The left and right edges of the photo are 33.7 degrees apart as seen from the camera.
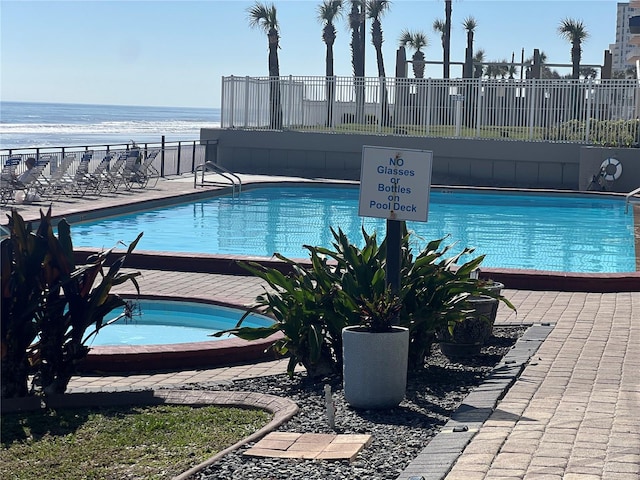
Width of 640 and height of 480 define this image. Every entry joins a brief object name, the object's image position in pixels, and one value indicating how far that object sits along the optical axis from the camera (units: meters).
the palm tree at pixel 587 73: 73.39
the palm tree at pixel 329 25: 43.86
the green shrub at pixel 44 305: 6.47
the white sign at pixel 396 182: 6.74
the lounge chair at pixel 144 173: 24.09
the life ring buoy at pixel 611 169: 26.27
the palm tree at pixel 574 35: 53.94
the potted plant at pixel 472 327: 7.61
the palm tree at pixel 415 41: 74.31
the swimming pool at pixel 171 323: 10.45
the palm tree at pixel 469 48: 47.75
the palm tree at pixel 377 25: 54.38
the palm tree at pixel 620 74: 71.18
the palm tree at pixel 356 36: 45.84
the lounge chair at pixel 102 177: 22.44
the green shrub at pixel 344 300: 7.04
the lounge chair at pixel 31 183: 19.92
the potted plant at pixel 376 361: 6.23
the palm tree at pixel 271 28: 37.59
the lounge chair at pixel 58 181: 21.14
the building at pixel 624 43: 39.18
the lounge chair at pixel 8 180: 19.61
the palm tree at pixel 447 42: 45.94
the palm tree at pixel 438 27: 70.90
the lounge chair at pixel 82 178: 22.06
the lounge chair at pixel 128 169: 23.75
